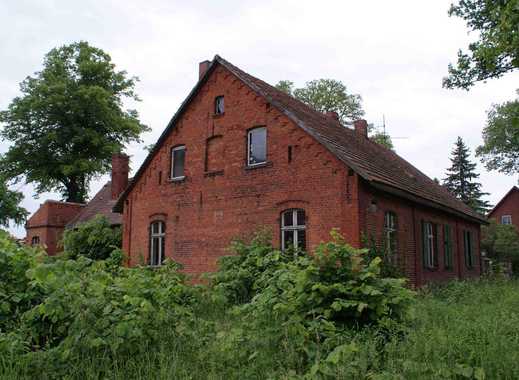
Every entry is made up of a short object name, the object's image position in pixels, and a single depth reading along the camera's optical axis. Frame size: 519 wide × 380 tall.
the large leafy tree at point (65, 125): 33.53
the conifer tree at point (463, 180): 52.40
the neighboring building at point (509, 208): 48.28
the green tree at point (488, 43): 9.19
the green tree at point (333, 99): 35.38
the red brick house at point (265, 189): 13.52
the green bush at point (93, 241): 21.09
